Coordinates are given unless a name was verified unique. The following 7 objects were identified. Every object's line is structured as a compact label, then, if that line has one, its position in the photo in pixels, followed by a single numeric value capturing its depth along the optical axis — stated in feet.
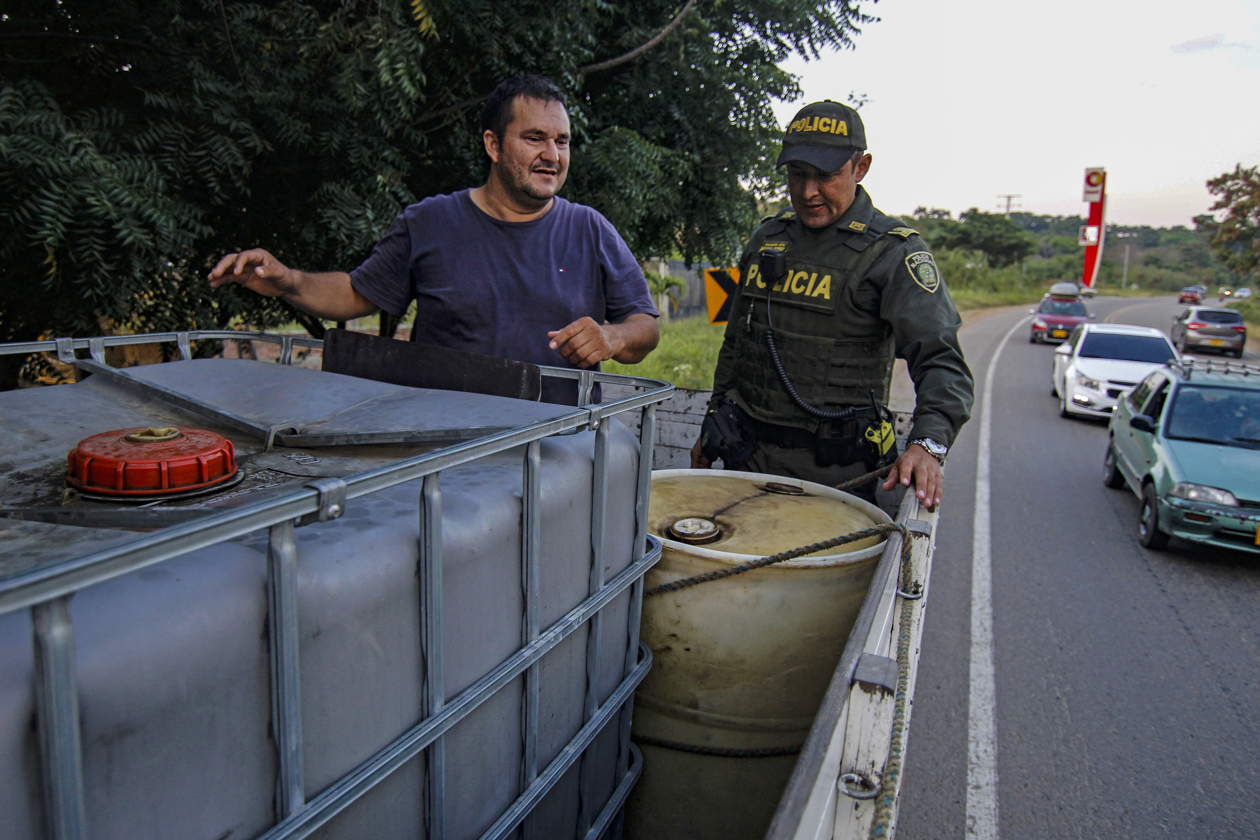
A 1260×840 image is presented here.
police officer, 9.27
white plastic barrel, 7.00
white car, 40.32
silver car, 74.08
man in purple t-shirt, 8.11
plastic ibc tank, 2.73
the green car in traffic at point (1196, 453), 20.72
